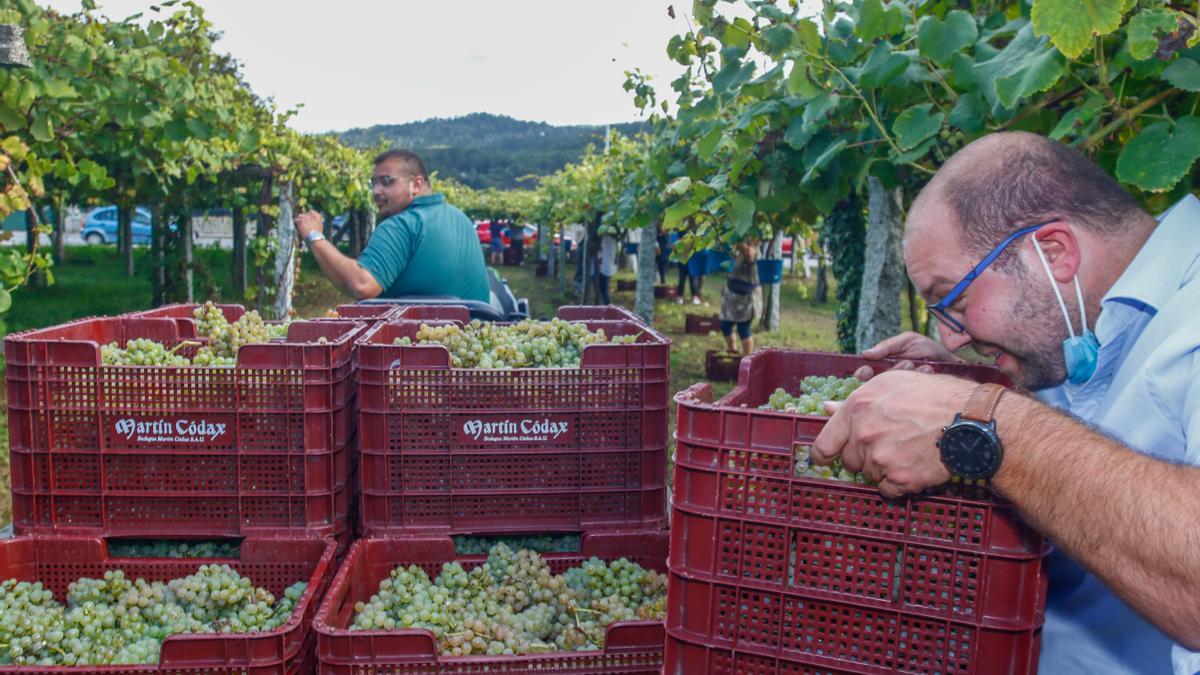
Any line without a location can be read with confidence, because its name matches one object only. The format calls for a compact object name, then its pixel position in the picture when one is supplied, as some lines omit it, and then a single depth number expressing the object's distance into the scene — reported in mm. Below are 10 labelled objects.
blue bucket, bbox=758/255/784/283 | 13820
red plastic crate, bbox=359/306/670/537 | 2842
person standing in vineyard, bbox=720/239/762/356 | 11641
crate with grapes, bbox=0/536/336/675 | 2244
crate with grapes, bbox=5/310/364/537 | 2764
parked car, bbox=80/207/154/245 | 37359
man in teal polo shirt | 4711
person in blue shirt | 1477
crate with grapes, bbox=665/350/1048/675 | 1726
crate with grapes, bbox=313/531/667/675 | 2303
